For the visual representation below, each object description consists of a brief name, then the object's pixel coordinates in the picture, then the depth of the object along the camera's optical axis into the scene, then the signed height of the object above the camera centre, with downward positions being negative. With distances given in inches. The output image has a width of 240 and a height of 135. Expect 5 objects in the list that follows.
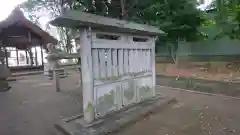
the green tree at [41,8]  491.8 +178.5
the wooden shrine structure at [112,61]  97.3 -2.4
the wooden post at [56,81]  204.7 -29.9
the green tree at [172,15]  233.2 +67.8
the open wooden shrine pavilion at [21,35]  324.4 +59.2
